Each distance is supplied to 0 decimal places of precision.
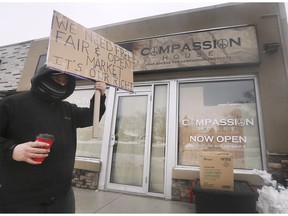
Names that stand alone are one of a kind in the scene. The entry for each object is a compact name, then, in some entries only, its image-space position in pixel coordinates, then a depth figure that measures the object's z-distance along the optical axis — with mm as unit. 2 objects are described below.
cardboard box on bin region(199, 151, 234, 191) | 2844
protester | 1325
